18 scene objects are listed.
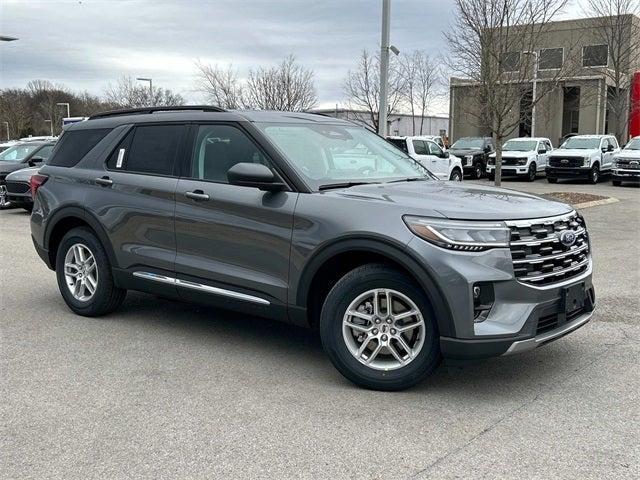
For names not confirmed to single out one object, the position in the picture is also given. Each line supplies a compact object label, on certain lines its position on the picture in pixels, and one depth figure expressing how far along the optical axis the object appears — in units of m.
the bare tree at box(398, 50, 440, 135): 41.88
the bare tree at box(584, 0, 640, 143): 31.56
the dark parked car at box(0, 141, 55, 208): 15.98
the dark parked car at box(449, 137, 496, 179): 26.83
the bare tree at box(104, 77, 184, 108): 42.94
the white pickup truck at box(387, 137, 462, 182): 21.47
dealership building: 27.69
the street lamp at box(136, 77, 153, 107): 37.25
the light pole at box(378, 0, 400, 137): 15.22
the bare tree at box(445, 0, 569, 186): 16.09
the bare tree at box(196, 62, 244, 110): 33.03
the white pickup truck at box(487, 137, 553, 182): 26.20
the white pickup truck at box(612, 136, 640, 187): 23.12
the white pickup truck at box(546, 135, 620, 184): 24.53
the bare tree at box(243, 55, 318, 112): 32.03
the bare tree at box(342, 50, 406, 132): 35.31
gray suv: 3.91
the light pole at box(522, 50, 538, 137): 16.66
